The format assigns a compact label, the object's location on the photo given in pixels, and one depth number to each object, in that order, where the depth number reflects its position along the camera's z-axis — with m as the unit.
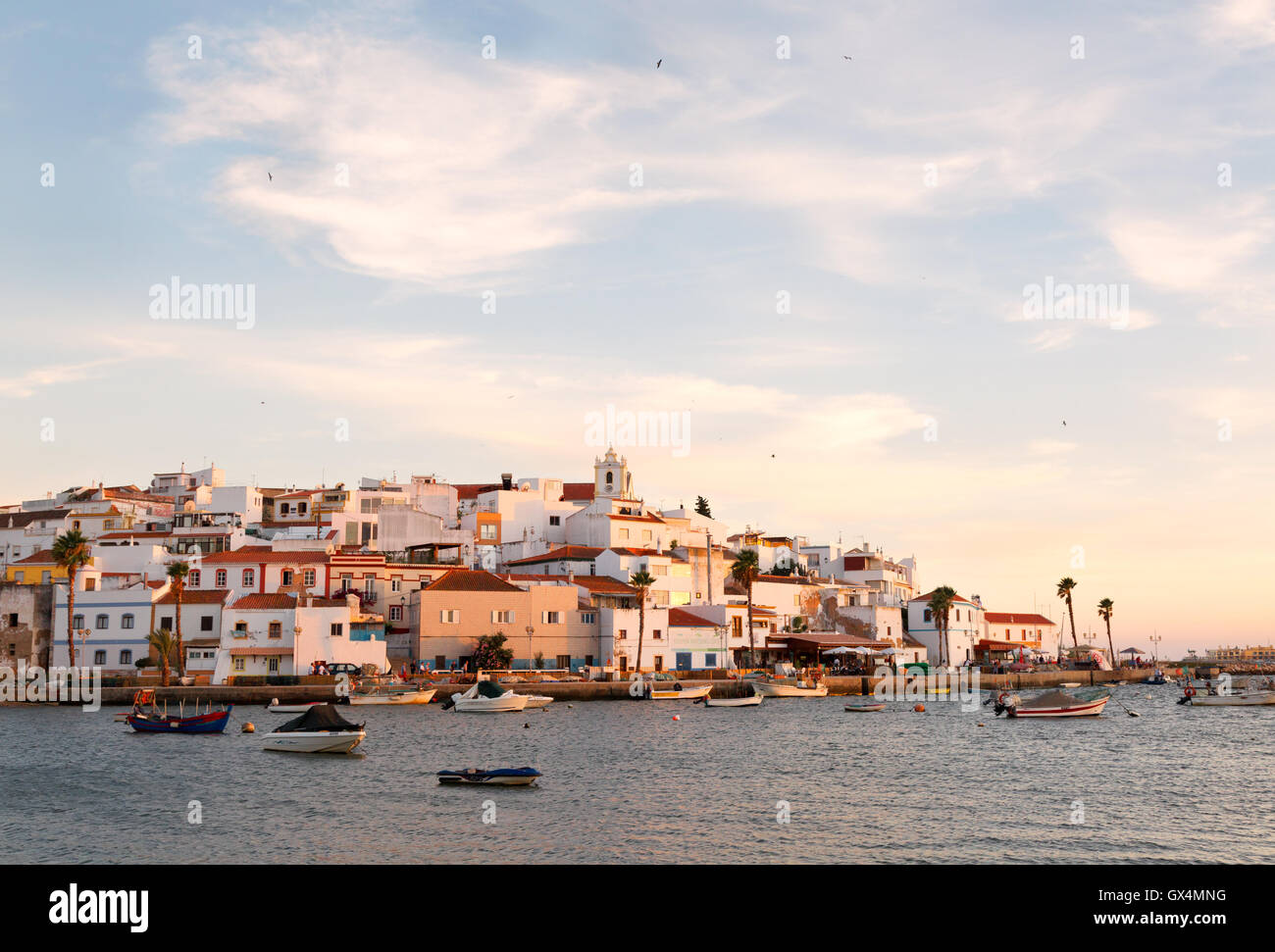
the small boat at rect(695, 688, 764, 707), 81.06
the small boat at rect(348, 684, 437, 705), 74.19
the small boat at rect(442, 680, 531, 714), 70.69
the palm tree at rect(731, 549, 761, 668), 96.81
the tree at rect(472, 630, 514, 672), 83.56
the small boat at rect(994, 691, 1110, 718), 73.00
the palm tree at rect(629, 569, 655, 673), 88.69
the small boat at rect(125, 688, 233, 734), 56.19
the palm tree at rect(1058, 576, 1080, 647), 124.56
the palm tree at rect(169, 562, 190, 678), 78.56
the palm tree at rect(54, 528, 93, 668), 80.19
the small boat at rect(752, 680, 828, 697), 88.81
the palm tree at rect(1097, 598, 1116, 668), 135.25
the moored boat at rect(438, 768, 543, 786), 36.53
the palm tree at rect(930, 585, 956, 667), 115.06
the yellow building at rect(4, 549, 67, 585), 89.81
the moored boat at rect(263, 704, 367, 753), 47.00
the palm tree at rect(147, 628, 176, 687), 76.71
